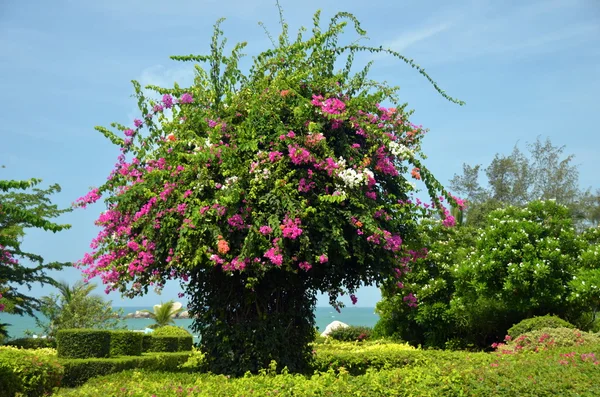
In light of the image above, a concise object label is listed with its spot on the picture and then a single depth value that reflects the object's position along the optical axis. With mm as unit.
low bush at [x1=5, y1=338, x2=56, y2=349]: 23950
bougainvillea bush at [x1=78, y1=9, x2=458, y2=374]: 10227
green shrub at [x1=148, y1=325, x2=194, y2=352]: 20047
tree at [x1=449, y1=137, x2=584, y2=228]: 42625
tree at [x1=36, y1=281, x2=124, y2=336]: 26531
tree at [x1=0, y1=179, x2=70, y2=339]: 27375
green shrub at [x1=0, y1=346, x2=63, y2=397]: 11297
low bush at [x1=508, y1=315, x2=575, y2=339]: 18547
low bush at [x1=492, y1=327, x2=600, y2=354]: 15562
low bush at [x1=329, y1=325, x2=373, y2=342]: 27094
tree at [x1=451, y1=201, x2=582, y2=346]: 20859
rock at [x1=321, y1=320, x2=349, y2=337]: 28180
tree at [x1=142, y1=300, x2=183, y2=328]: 38312
